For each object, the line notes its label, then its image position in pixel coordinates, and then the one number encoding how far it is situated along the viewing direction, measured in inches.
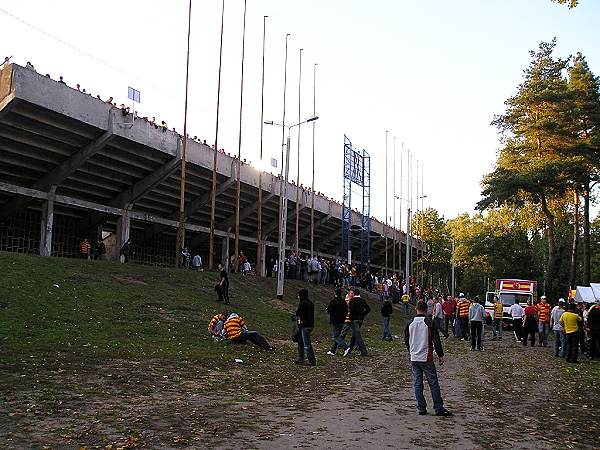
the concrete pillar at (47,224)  1284.4
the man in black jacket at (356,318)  644.7
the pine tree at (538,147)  1496.1
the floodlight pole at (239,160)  1353.3
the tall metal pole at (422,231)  2701.8
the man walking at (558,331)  735.7
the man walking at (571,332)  688.4
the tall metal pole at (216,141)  1282.0
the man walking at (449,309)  984.3
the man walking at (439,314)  970.7
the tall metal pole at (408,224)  1946.4
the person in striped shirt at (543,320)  920.3
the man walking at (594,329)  716.7
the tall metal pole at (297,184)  1578.5
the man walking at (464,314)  935.0
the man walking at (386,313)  831.1
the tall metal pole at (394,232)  2485.5
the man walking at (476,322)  805.2
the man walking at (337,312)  630.5
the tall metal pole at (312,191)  1763.0
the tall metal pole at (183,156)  1198.3
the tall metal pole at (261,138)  1401.3
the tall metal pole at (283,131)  1371.1
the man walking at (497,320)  1028.5
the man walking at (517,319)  986.1
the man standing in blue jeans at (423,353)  340.5
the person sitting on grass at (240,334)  627.2
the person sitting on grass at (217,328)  646.5
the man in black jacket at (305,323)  553.0
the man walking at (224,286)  944.3
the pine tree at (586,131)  1515.7
